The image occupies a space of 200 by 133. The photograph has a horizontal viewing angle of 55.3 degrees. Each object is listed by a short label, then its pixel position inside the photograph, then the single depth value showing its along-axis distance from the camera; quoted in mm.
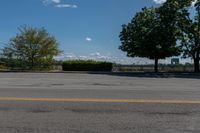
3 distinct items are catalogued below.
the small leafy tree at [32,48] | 24884
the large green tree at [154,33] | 21741
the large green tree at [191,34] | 21512
